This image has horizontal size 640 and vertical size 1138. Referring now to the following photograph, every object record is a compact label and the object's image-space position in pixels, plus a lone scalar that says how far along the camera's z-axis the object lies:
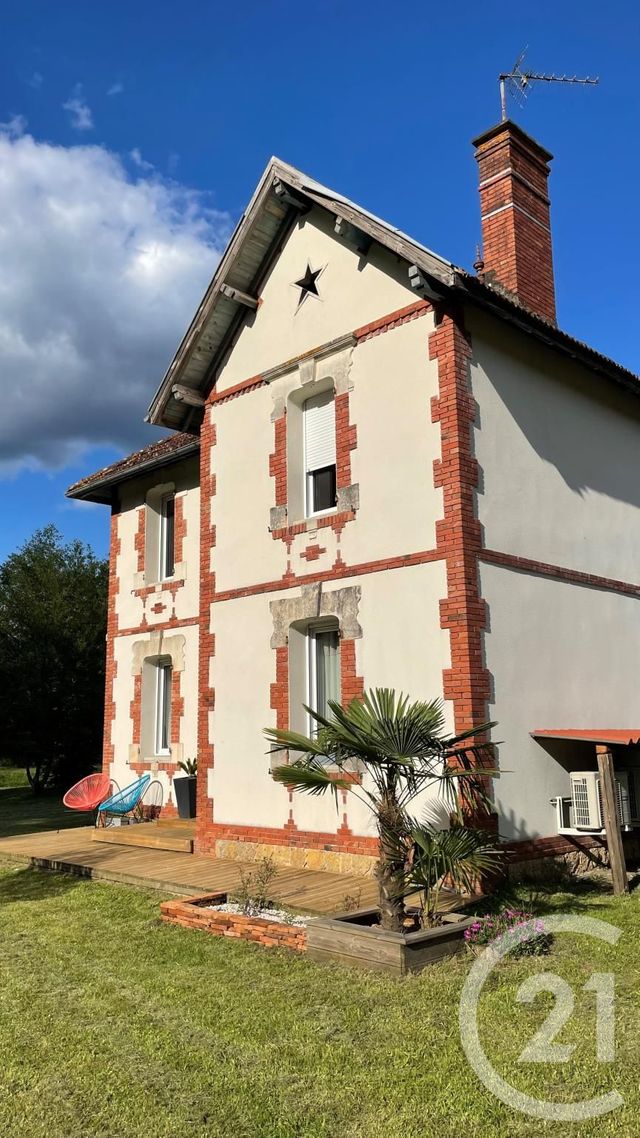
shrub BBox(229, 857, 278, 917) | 7.72
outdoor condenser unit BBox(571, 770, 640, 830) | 8.96
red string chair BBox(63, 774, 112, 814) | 14.71
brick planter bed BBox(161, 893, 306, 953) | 6.66
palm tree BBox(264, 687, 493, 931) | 6.50
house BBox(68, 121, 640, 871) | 9.03
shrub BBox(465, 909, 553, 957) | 6.18
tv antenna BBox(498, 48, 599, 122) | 12.66
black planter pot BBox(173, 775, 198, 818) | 13.70
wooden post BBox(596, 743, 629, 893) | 8.46
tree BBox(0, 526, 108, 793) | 25.11
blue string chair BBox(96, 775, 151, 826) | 14.06
